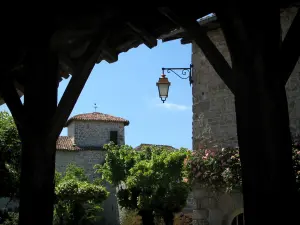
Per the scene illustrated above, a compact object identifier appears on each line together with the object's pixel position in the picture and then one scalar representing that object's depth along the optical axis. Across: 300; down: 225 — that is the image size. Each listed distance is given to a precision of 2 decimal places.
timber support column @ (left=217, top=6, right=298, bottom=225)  2.55
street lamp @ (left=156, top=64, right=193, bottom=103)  8.66
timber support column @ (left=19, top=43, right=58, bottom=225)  3.83
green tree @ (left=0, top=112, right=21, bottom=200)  9.33
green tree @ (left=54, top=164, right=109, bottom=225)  21.16
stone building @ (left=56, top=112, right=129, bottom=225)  29.36
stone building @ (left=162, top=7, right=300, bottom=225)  7.92
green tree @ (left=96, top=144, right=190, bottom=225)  16.08
